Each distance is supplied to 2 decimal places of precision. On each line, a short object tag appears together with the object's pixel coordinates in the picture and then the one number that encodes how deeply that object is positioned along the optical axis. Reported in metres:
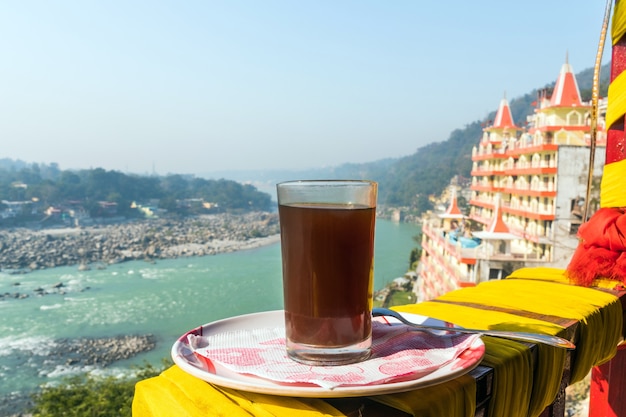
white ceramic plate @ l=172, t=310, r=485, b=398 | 0.30
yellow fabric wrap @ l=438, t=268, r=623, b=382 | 0.59
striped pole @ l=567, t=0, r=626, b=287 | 0.79
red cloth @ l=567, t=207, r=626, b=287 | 0.78
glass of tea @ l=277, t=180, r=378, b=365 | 0.38
